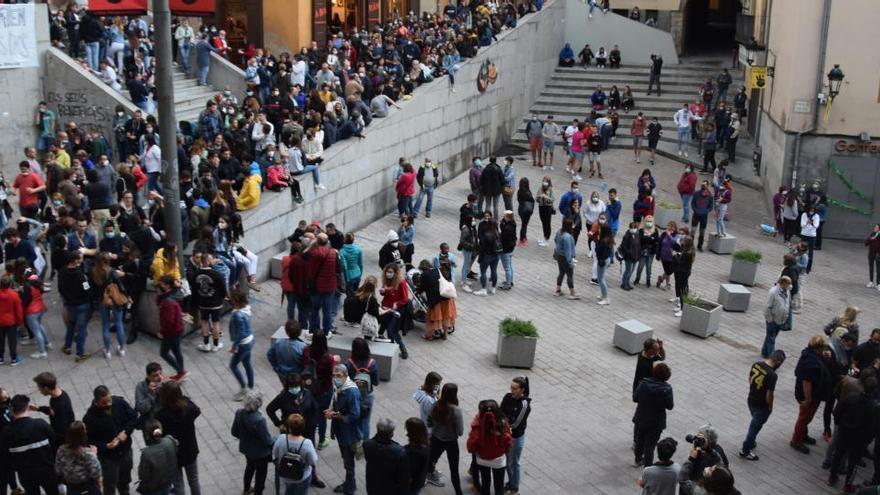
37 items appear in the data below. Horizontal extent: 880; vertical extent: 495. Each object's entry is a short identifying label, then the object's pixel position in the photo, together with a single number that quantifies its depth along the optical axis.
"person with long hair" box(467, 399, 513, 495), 9.81
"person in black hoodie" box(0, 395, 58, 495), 8.79
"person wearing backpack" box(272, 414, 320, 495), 9.02
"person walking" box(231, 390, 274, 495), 9.38
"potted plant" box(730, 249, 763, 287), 19.48
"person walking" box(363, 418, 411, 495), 8.98
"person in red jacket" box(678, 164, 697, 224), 22.78
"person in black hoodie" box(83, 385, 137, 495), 8.98
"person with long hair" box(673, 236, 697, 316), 17.19
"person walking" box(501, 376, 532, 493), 10.09
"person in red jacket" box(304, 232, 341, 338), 13.84
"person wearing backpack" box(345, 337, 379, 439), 10.36
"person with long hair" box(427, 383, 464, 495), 9.98
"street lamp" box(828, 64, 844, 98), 23.45
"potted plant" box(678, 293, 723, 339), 16.28
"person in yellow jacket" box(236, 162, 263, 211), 16.80
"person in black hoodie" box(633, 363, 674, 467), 10.66
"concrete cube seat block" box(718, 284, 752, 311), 17.94
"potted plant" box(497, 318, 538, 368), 14.22
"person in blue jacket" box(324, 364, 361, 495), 10.08
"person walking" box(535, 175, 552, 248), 20.53
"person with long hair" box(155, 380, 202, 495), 9.18
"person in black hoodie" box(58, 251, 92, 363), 12.50
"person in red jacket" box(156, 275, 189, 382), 11.88
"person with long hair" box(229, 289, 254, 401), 11.66
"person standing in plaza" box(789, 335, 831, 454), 11.91
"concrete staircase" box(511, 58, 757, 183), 31.83
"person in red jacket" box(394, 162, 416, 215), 21.31
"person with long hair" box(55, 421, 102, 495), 8.52
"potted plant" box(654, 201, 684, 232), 22.95
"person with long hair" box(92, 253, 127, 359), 12.64
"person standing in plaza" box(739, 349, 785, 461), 11.31
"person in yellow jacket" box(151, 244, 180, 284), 13.01
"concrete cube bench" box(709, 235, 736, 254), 21.73
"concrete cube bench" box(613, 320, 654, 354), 15.12
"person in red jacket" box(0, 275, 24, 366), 12.28
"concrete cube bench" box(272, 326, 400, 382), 13.14
